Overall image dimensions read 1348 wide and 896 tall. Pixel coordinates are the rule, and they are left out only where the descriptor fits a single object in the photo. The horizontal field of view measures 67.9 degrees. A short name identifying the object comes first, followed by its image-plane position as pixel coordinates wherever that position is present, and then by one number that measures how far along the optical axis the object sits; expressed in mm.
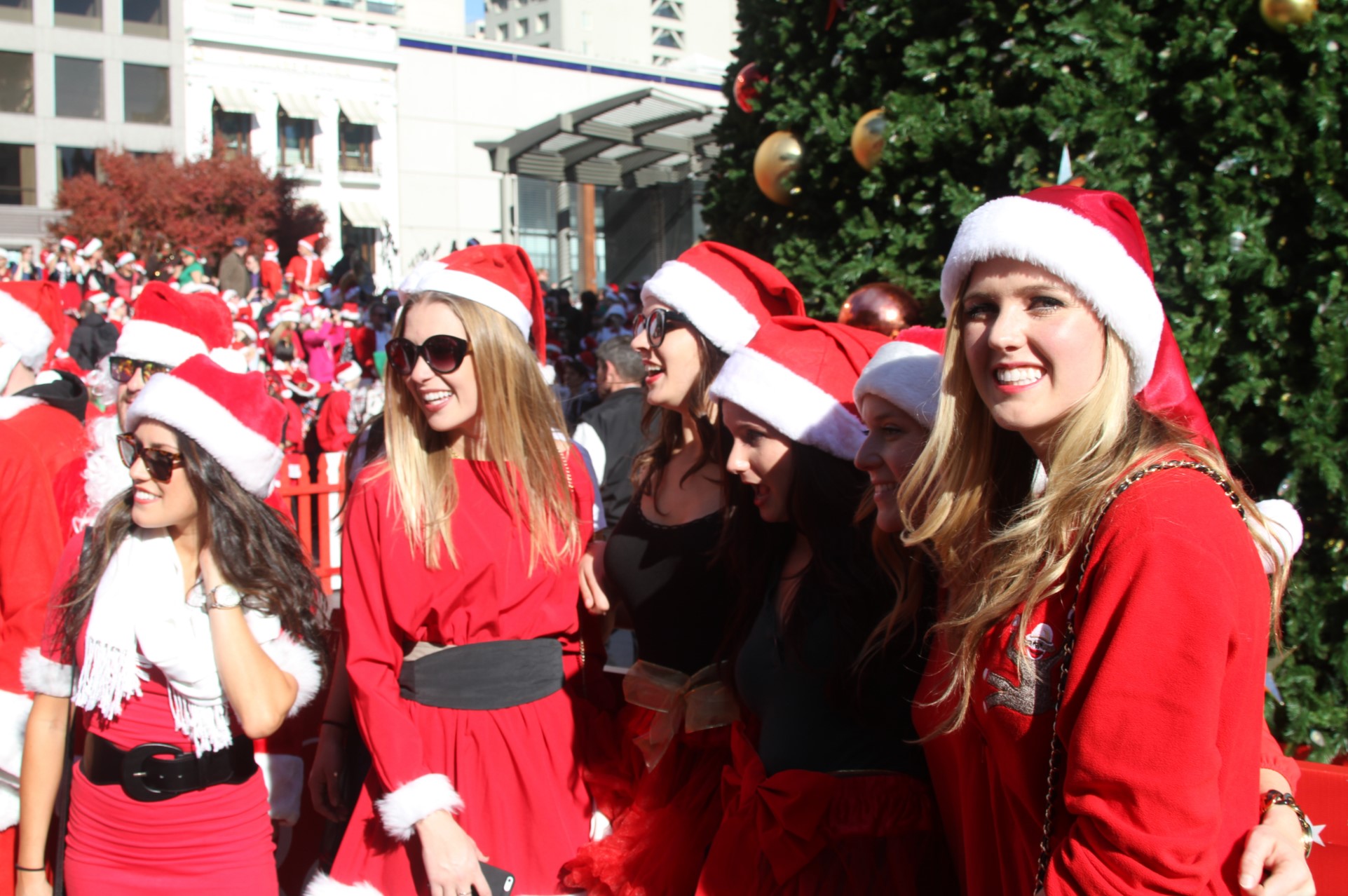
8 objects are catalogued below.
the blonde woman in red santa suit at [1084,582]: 1337
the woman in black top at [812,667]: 2027
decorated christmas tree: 3533
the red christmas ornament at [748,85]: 5723
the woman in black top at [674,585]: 2387
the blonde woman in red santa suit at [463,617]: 2352
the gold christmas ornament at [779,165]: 5293
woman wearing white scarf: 2377
